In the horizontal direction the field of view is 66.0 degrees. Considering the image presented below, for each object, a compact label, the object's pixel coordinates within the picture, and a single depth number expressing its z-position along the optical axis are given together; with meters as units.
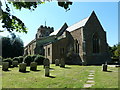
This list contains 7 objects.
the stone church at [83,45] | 19.84
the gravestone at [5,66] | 10.31
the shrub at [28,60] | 16.11
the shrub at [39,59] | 17.17
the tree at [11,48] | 29.49
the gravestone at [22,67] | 9.60
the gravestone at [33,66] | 10.33
